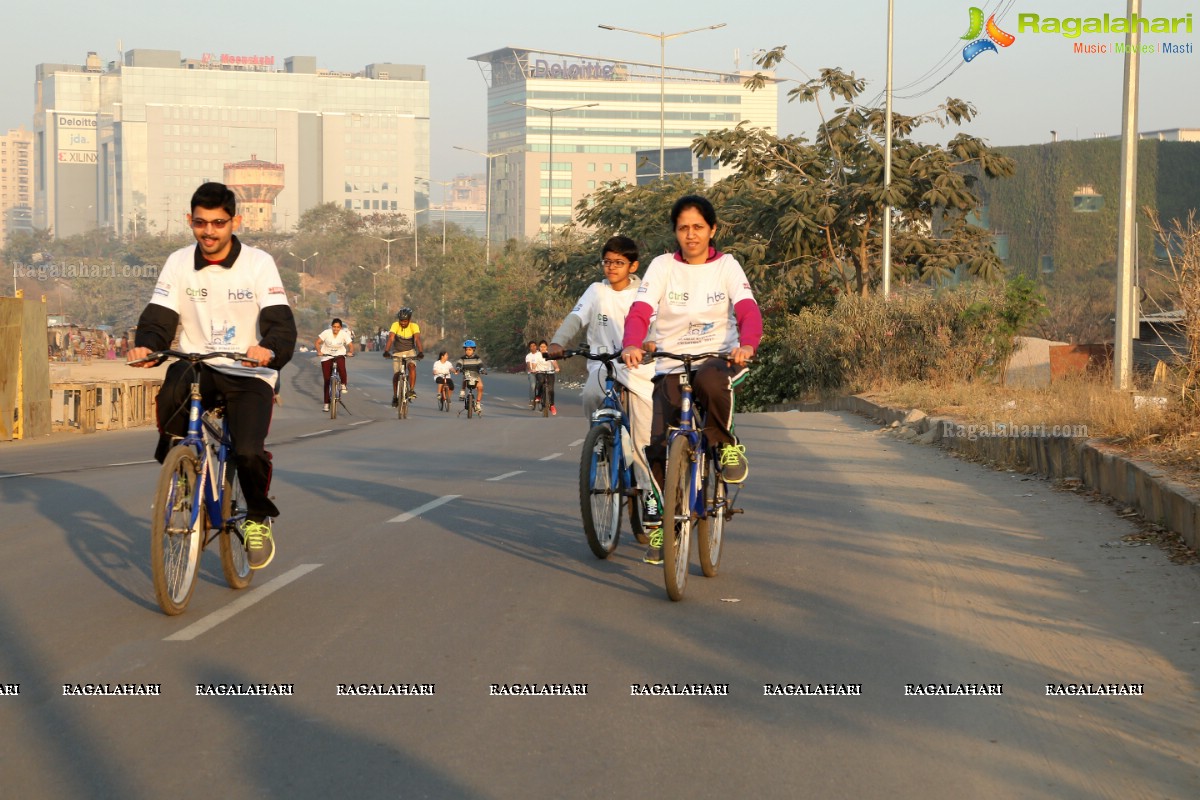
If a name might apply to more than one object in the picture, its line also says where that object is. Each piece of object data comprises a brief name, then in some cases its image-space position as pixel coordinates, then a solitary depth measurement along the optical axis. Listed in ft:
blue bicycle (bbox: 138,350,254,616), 21.80
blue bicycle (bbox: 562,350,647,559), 26.32
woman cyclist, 25.38
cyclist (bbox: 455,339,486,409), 98.63
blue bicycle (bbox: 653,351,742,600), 23.57
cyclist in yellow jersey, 84.84
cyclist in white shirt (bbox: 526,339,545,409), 112.88
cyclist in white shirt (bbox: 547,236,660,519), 29.91
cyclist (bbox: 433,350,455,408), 108.68
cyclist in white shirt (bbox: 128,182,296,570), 23.36
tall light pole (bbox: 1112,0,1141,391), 56.80
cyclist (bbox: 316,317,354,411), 87.51
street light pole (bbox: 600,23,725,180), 174.91
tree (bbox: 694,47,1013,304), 114.01
